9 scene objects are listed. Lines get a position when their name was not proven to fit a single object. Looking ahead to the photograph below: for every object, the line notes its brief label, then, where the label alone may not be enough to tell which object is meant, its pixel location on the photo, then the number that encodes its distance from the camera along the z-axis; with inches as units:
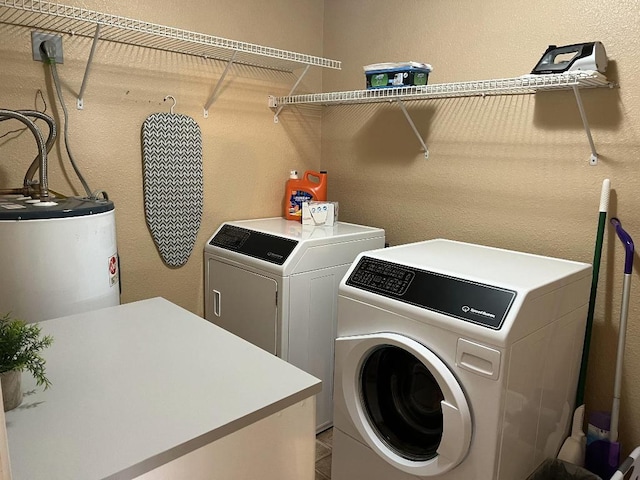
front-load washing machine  59.3
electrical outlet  77.7
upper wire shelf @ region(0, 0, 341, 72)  67.8
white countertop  31.9
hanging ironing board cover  92.4
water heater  57.4
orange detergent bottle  109.5
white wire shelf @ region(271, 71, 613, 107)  68.3
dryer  86.2
